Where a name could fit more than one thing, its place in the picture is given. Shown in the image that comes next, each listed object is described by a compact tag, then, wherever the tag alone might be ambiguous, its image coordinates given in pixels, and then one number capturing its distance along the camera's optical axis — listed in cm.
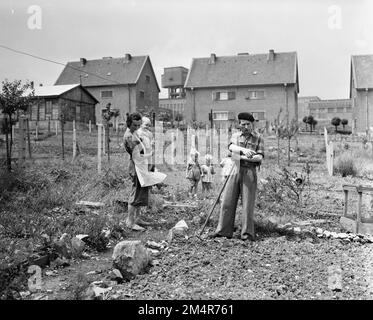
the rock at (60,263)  445
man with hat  527
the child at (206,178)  922
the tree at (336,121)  3400
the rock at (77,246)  477
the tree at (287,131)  1576
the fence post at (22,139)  1002
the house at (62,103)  2674
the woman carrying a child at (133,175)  627
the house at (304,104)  5202
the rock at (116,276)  395
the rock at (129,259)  400
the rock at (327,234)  558
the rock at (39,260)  427
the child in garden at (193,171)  902
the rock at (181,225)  565
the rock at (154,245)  503
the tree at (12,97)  1026
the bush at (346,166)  1263
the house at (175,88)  3181
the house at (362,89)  3026
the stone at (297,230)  566
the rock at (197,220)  612
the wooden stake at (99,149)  1038
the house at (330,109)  4928
